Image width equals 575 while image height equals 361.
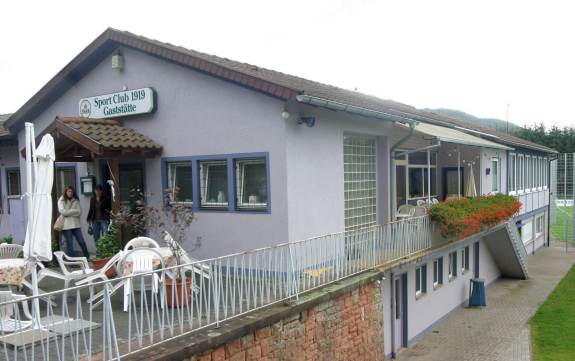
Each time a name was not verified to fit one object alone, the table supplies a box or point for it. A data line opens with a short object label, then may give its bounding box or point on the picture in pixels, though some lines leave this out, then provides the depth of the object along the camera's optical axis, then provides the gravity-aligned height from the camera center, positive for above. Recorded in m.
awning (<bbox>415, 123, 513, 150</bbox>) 11.99 +0.85
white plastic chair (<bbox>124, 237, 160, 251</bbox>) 8.33 -1.16
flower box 12.12 -1.27
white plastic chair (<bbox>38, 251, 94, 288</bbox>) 7.45 -1.48
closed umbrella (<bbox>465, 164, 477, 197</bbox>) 16.72 -0.69
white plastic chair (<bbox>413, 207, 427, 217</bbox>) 12.65 -1.11
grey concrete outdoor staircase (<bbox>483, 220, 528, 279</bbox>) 18.87 -3.46
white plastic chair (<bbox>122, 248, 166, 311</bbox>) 7.36 -1.24
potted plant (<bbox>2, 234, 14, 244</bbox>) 13.16 -1.64
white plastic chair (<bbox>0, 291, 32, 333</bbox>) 6.08 -1.73
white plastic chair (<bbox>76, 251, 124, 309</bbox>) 7.35 -1.46
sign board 10.70 +1.60
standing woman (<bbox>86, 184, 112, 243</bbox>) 10.93 -0.85
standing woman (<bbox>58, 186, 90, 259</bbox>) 10.63 -0.86
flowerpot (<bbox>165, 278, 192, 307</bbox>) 7.11 -1.64
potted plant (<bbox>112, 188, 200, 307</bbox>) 8.84 -0.88
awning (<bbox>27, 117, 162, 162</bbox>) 9.45 +0.70
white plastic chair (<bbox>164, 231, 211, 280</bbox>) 7.66 -1.15
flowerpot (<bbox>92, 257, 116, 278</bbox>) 8.88 -1.56
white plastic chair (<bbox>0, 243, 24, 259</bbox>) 9.25 -1.36
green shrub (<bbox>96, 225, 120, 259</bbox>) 9.81 -1.39
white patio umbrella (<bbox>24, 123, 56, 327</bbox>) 6.38 -0.32
